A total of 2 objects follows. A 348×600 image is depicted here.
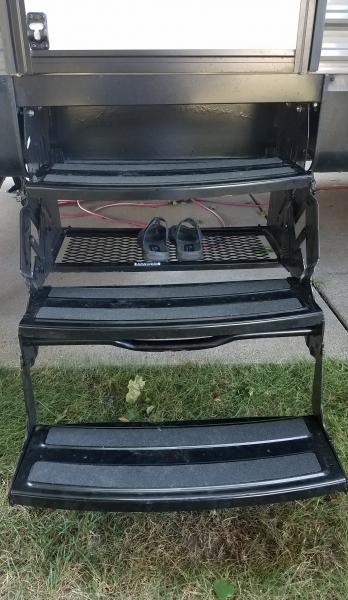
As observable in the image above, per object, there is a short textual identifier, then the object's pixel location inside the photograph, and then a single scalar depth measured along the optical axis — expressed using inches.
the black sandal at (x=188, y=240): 94.4
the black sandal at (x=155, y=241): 93.1
